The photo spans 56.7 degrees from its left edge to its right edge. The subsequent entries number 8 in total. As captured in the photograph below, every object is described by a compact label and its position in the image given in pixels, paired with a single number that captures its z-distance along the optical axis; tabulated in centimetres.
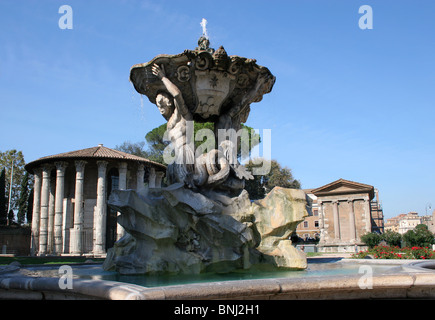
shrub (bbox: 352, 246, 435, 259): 1084
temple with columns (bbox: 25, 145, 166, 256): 3173
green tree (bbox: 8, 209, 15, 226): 4100
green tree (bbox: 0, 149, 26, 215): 4400
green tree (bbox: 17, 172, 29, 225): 4303
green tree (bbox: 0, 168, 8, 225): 3862
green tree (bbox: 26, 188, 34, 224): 4247
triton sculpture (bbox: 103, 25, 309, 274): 570
